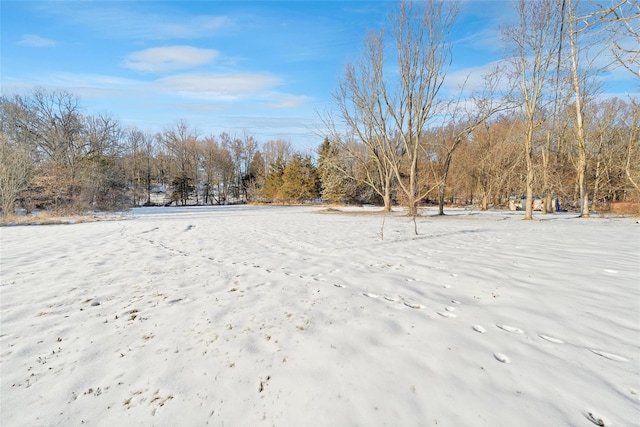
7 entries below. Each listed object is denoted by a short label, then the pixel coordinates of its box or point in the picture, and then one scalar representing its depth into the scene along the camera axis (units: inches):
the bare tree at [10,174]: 579.2
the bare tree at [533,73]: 528.1
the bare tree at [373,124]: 706.2
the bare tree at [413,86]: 614.9
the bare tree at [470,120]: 604.7
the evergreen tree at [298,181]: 1541.6
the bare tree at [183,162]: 1699.1
